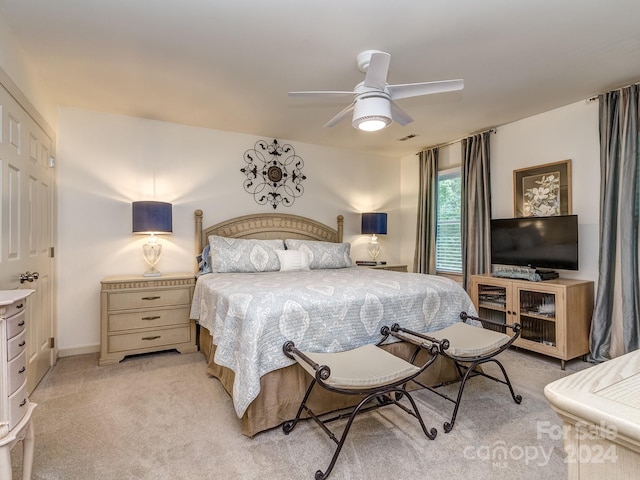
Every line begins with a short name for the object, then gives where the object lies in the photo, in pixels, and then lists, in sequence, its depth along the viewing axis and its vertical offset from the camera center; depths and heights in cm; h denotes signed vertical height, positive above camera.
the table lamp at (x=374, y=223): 497 +26
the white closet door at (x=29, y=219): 213 +16
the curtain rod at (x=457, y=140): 422 +142
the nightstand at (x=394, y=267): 470 -39
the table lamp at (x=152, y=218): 347 +23
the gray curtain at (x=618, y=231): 296 +9
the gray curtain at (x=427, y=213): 501 +42
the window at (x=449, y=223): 479 +25
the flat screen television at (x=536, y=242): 330 -1
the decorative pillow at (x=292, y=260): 383 -23
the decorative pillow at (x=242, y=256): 361 -17
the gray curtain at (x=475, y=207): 422 +44
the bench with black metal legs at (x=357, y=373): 174 -74
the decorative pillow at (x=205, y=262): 371 -25
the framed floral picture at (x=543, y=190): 354 +57
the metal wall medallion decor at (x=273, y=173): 448 +93
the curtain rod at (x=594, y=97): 308 +142
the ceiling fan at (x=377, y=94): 220 +104
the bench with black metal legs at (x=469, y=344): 220 -72
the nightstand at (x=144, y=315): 321 -76
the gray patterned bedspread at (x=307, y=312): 198 -51
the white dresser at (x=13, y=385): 129 -60
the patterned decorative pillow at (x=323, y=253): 405 -16
